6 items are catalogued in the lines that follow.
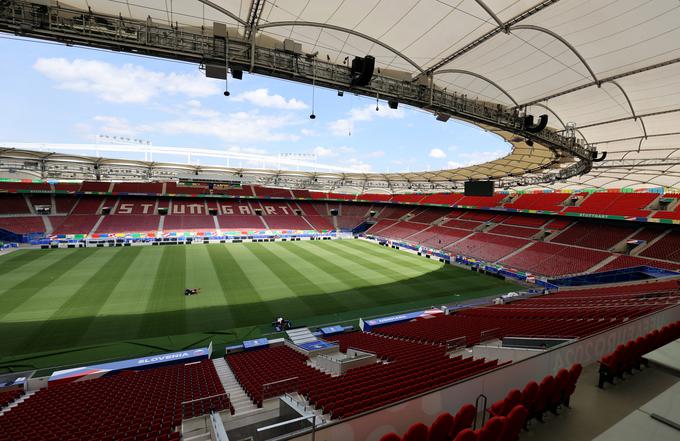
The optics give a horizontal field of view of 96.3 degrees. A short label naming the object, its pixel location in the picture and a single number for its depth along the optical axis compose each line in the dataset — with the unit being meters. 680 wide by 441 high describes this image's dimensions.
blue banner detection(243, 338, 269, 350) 13.45
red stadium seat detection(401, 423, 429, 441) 3.48
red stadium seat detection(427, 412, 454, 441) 3.61
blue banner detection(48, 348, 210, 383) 10.57
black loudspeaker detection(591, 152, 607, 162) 18.36
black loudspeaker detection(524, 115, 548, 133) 14.27
